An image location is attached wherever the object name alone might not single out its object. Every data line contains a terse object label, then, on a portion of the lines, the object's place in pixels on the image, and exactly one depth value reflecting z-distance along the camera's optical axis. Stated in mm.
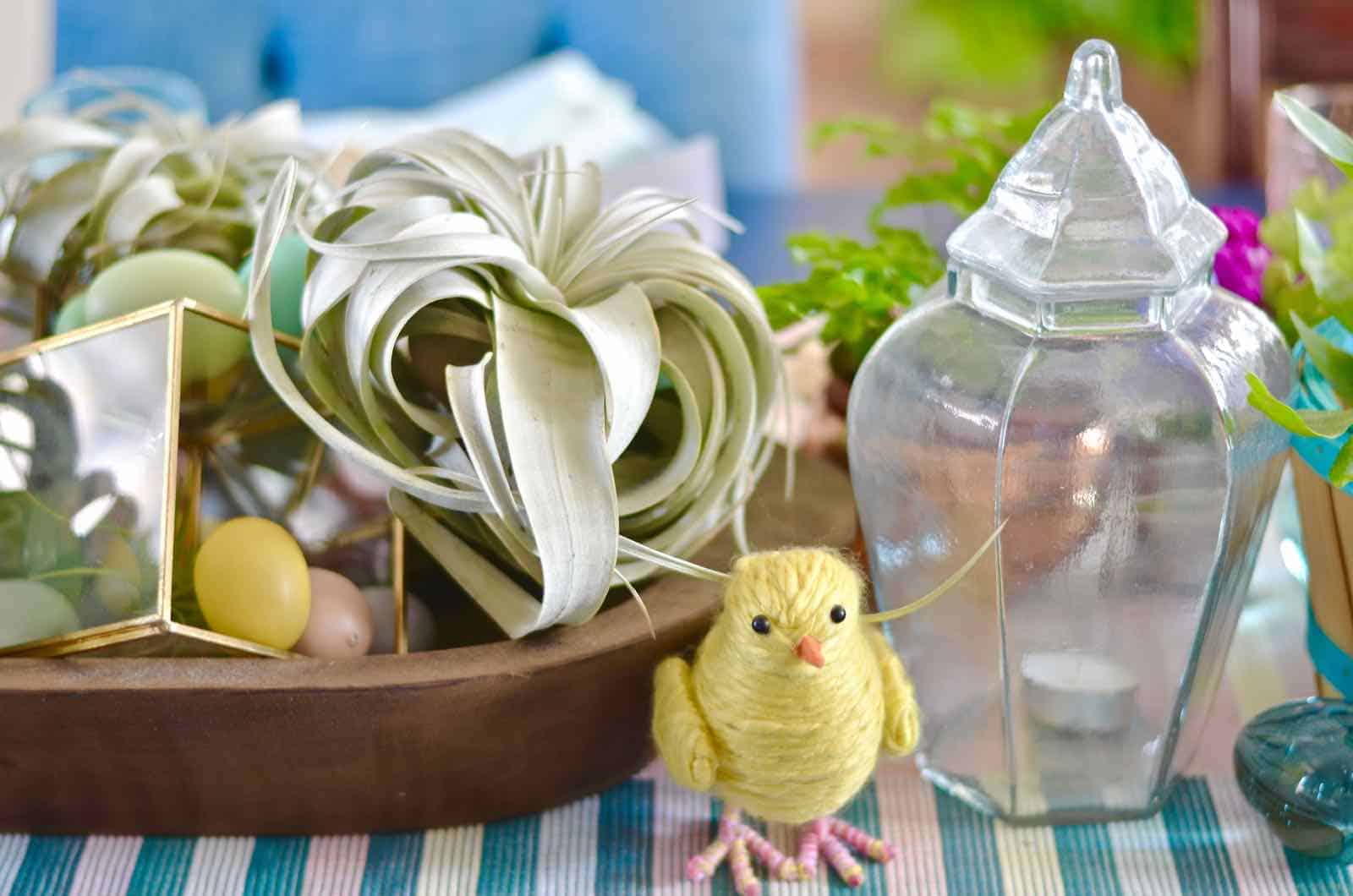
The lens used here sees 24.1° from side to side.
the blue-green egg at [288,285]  1159
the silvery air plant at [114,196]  1195
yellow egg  1080
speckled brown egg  1104
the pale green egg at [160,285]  1143
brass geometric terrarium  1076
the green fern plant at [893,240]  1173
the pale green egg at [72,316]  1159
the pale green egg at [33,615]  1077
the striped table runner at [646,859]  1077
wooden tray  1055
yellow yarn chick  1030
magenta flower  1198
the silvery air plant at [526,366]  1056
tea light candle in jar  1090
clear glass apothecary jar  1049
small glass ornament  1062
